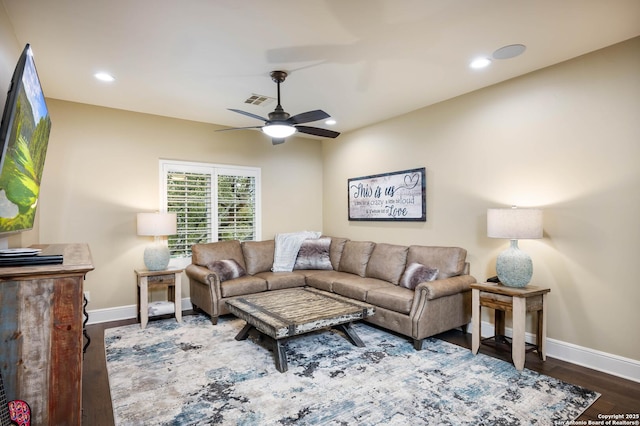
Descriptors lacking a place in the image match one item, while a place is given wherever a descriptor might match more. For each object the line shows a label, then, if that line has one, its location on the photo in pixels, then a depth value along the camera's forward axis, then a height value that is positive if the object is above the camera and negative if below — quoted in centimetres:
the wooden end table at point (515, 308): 295 -89
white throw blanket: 519 -57
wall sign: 459 +24
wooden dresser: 144 -55
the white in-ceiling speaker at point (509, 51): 288 +140
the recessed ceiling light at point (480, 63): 313 +141
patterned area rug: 225 -136
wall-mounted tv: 154 +36
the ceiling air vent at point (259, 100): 406 +140
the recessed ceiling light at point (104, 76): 340 +140
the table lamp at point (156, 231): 425 -22
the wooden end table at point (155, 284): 412 -89
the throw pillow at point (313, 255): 528 -67
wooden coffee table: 293 -96
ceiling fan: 318 +89
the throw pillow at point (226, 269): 443 -75
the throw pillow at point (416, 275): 381 -72
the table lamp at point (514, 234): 304 -20
